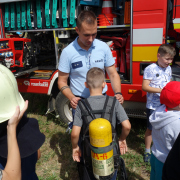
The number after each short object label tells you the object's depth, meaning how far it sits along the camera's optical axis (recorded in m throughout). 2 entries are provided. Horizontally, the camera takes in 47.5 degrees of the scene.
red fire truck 3.22
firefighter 2.24
